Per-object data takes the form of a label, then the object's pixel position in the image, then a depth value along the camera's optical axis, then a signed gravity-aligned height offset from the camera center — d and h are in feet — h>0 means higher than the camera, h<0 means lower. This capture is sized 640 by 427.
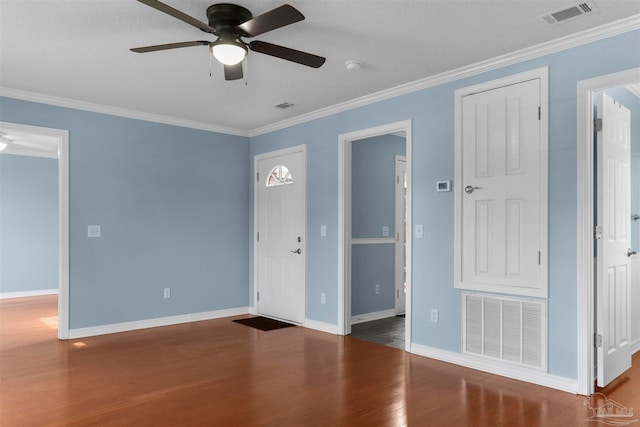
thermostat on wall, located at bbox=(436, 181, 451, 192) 13.03 +0.86
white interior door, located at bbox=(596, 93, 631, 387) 10.60 -0.68
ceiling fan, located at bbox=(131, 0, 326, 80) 8.76 +3.48
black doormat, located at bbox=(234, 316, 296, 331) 17.63 -4.40
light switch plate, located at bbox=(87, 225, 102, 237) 16.34 -0.58
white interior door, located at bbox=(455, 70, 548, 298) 11.19 +0.69
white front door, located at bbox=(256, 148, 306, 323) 18.22 -0.90
